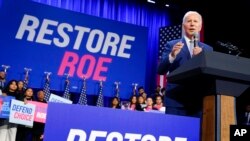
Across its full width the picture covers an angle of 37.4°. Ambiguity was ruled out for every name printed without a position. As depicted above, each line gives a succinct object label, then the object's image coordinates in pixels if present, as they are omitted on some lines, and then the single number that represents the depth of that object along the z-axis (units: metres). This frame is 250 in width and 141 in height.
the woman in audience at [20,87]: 5.71
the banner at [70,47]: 6.84
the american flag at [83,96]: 7.14
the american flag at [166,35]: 8.48
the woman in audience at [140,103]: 6.71
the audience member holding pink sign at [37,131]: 5.67
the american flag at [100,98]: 7.33
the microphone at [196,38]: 1.72
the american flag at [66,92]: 7.03
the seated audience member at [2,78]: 6.07
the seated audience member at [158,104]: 6.81
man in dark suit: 1.57
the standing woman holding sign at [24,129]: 5.60
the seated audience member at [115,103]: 6.78
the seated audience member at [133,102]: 6.83
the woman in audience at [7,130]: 5.29
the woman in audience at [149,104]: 6.66
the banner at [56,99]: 5.93
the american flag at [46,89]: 6.80
